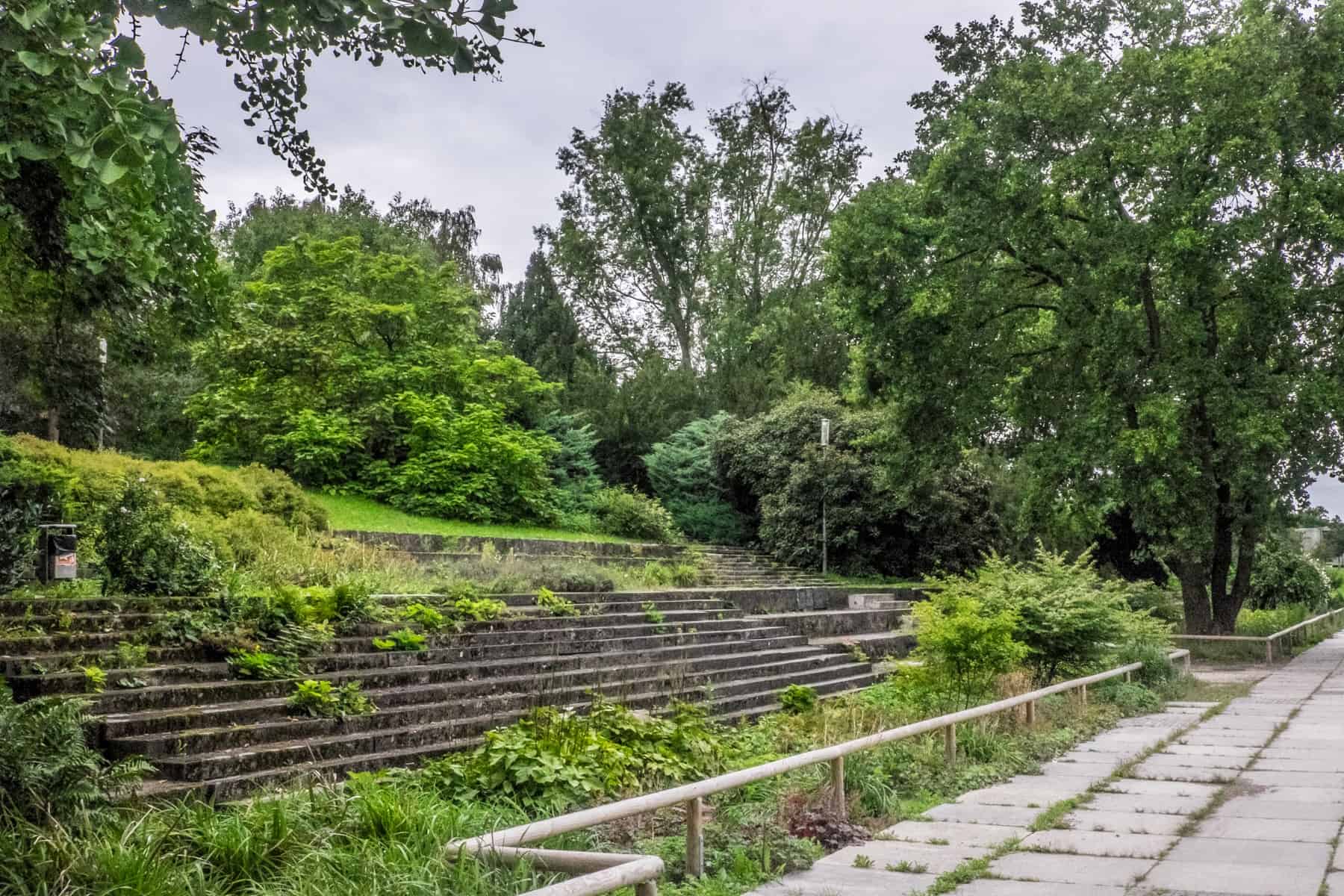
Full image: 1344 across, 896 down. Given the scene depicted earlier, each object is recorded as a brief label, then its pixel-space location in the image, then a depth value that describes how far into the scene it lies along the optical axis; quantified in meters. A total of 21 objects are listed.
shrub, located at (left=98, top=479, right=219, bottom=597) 10.33
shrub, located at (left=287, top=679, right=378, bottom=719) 8.99
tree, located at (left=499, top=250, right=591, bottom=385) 36.88
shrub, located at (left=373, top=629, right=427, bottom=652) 10.67
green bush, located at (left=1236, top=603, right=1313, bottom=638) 25.02
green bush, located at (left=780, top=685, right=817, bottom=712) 13.37
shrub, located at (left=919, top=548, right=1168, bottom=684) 14.06
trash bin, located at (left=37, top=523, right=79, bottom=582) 10.27
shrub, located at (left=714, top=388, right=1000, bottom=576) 28.33
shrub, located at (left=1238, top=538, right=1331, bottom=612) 32.88
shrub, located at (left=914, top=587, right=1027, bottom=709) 12.42
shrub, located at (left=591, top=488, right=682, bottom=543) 27.81
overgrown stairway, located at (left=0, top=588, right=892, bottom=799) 7.88
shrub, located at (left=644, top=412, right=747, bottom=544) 31.02
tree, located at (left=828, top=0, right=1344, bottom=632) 19.19
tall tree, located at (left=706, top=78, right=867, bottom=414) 40.19
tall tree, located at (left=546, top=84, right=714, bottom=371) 41.09
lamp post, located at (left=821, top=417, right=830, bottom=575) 27.67
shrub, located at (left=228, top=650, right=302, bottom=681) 9.25
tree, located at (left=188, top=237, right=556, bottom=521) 26.28
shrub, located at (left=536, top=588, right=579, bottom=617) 13.97
